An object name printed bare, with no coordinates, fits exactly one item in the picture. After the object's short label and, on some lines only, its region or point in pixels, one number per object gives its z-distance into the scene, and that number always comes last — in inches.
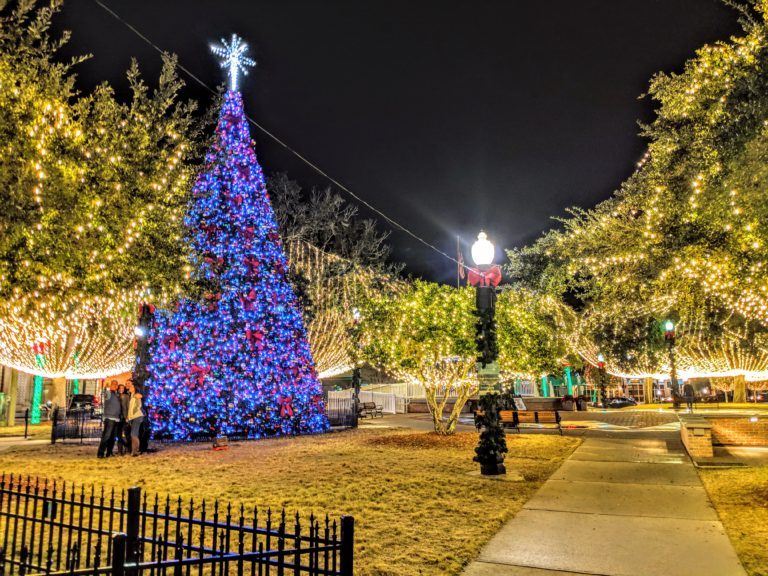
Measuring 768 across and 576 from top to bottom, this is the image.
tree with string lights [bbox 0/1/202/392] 303.3
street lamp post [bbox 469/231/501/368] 441.8
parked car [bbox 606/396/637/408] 1503.4
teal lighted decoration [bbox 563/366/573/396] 2017.1
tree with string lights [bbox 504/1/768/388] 324.5
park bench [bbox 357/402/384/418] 1108.6
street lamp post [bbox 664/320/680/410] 972.1
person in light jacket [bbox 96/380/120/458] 538.3
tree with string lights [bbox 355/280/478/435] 655.1
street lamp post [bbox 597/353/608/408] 1608.0
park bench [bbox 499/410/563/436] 773.3
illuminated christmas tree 678.5
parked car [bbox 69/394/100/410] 1103.6
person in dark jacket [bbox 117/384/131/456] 556.4
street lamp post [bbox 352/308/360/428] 820.3
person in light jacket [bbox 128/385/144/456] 546.6
